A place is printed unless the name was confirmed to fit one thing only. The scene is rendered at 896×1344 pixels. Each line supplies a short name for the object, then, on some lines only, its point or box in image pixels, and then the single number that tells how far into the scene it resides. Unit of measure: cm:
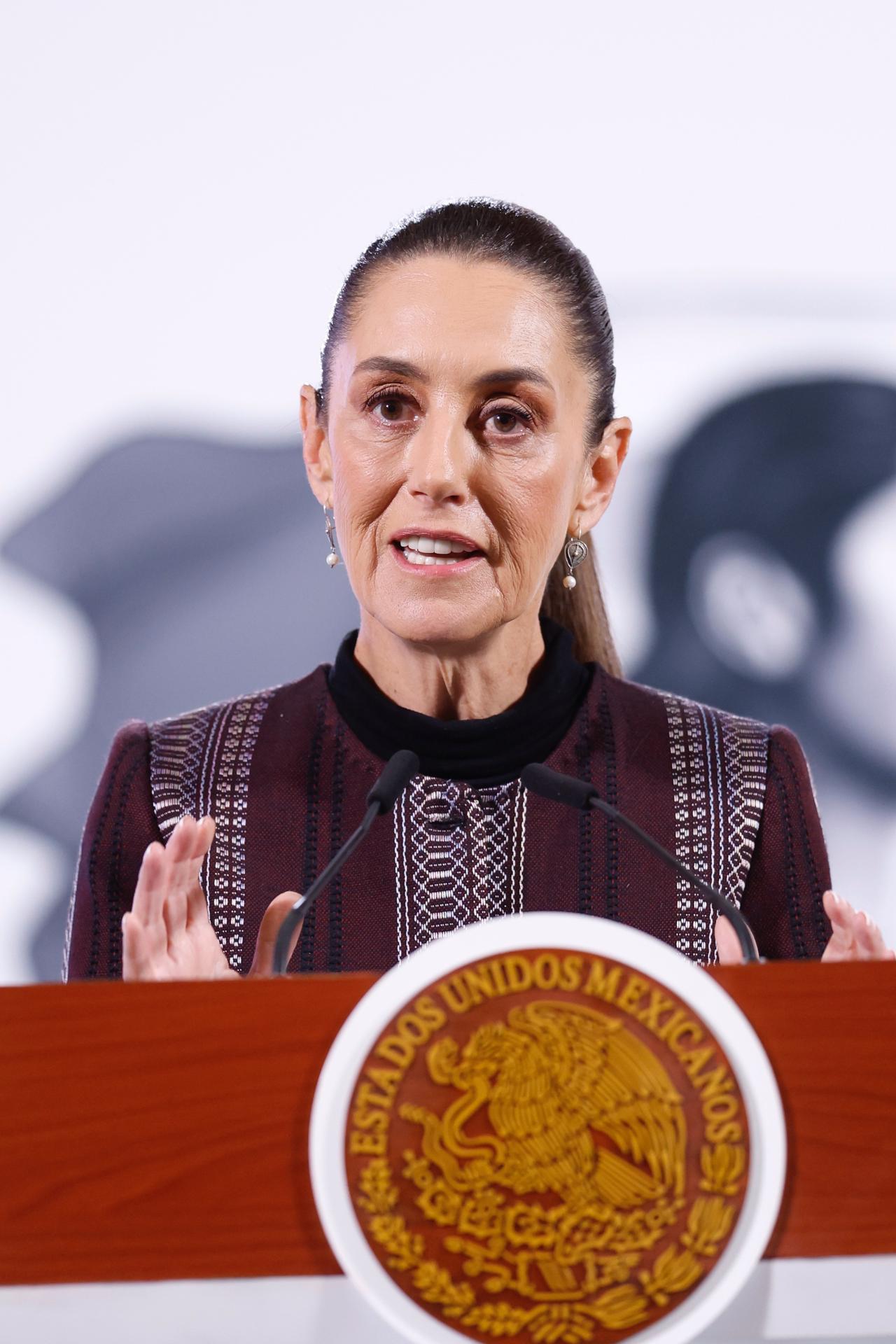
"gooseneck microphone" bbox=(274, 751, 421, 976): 655
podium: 645
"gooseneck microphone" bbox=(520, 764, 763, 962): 659
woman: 683
